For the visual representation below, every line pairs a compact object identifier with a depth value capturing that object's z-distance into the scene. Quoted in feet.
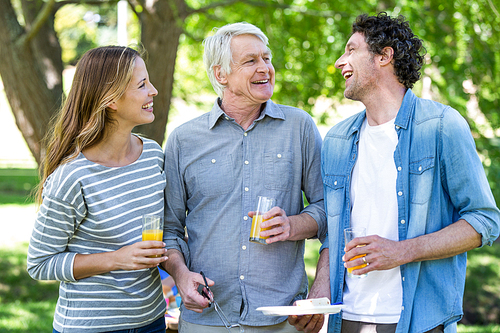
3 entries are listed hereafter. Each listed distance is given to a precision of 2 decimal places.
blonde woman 8.01
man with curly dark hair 7.59
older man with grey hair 8.97
